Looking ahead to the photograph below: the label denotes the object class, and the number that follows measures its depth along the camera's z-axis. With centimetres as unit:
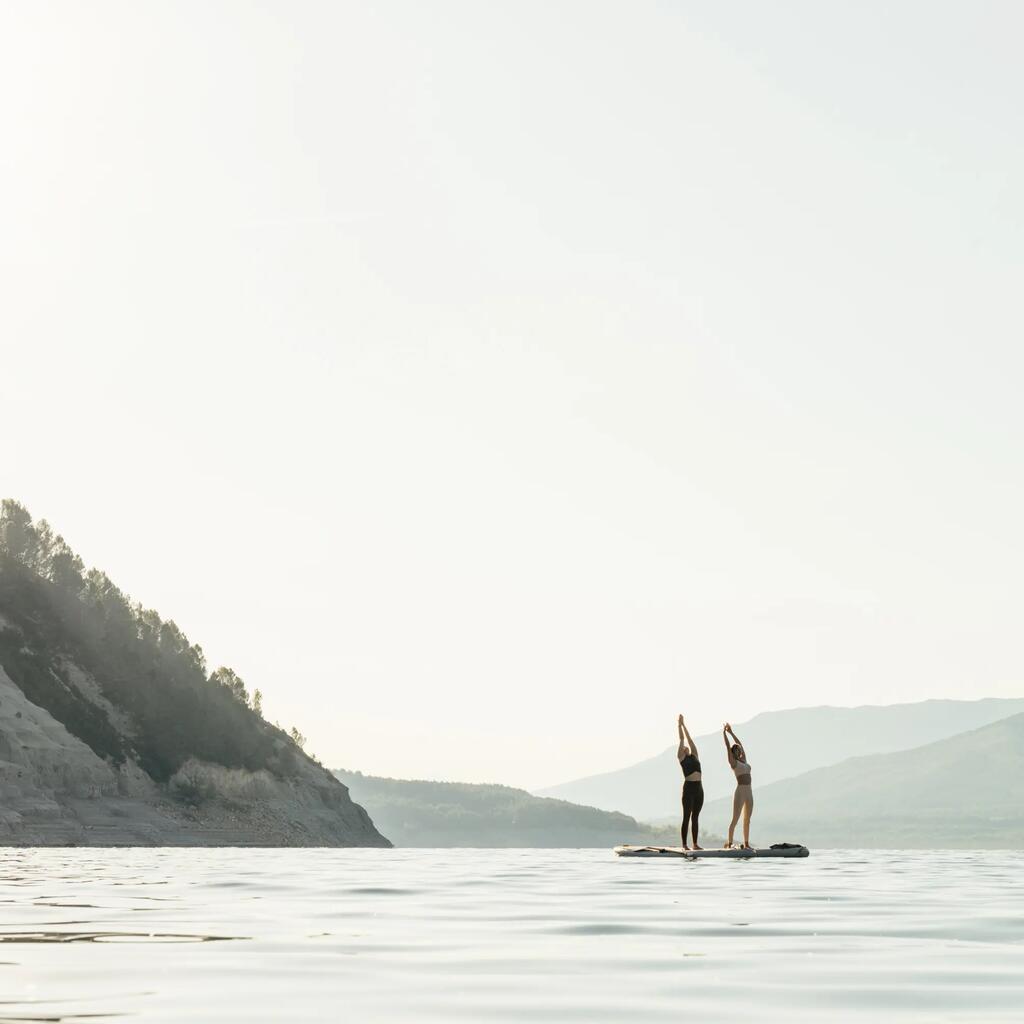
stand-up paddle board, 3662
